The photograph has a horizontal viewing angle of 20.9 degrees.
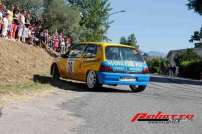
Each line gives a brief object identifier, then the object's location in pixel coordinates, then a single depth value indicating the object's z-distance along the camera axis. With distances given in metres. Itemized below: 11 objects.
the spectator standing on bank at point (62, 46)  38.89
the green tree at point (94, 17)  69.12
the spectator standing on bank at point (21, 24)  27.19
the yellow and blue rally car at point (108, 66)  17.39
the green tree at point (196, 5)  48.00
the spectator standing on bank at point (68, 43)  41.33
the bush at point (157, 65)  98.28
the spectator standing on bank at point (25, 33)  27.87
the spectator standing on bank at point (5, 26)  24.71
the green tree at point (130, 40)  161.00
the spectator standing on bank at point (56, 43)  38.03
